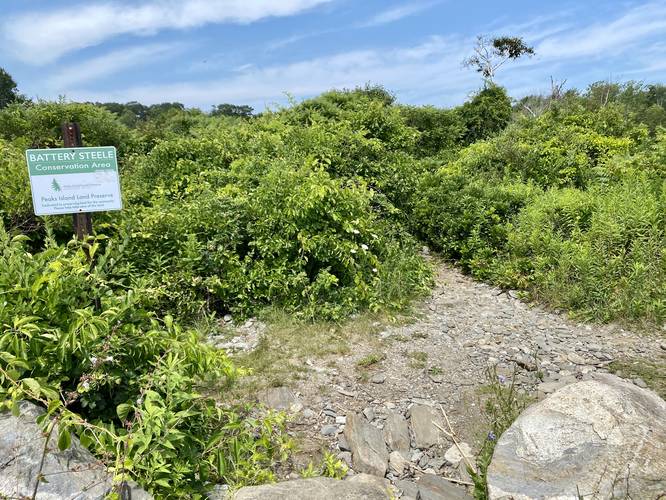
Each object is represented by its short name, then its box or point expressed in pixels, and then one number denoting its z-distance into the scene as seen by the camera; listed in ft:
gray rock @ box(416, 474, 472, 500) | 9.23
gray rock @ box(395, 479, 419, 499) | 9.48
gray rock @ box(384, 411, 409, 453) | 10.91
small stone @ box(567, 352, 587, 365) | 14.59
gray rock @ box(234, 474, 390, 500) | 7.83
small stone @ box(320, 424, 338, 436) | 11.24
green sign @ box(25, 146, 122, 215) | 11.66
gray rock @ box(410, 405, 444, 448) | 11.05
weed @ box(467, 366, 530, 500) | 9.04
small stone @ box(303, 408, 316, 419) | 11.79
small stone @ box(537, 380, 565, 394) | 12.86
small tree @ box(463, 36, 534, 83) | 71.46
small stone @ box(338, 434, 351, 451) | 10.75
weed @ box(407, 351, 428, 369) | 14.21
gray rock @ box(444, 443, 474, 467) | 10.42
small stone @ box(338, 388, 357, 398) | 12.68
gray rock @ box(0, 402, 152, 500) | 6.88
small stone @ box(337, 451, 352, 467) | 10.35
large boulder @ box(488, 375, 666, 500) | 7.92
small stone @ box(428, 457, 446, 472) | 10.34
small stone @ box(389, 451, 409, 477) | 10.25
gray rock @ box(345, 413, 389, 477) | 10.14
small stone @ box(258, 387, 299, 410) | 12.04
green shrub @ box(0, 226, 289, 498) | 7.45
